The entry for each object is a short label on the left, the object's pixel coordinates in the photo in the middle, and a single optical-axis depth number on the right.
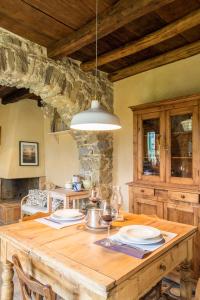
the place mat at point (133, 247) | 1.34
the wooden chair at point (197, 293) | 1.17
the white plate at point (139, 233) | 1.48
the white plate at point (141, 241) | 1.45
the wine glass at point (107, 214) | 1.65
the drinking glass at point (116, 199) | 1.84
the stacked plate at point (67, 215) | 1.95
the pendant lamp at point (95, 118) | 1.68
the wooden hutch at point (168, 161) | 2.49
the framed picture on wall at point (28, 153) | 5.18
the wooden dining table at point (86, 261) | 1.13
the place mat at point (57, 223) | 1.83
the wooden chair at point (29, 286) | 1.14
